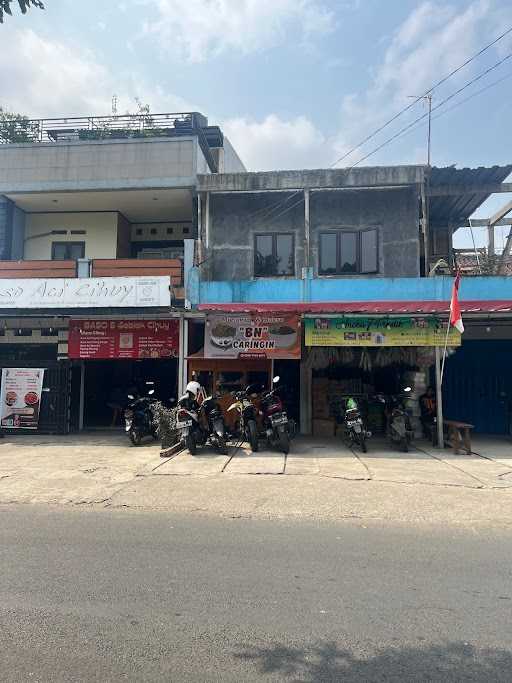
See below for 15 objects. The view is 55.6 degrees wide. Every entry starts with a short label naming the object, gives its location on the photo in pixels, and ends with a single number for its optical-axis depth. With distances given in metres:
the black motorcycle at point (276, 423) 10.05
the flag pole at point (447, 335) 10.37
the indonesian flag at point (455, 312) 9.94
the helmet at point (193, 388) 10.20
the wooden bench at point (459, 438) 10.28
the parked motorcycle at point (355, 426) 10.34
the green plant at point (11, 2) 3.98
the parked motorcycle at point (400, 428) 10.39
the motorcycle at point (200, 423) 9.94
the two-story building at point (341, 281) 11.54
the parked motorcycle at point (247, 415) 10.05
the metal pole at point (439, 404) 10.72
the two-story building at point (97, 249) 12.55
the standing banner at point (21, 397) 12.70
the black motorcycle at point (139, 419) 11.42
